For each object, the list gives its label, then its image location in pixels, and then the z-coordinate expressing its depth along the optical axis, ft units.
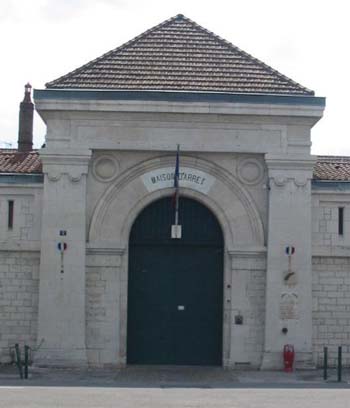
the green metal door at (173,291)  90.48
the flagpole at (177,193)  88.94
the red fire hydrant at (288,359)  86.48
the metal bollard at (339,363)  79.30
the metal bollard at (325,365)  81.27
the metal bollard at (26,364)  79.32
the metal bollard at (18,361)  80.03
